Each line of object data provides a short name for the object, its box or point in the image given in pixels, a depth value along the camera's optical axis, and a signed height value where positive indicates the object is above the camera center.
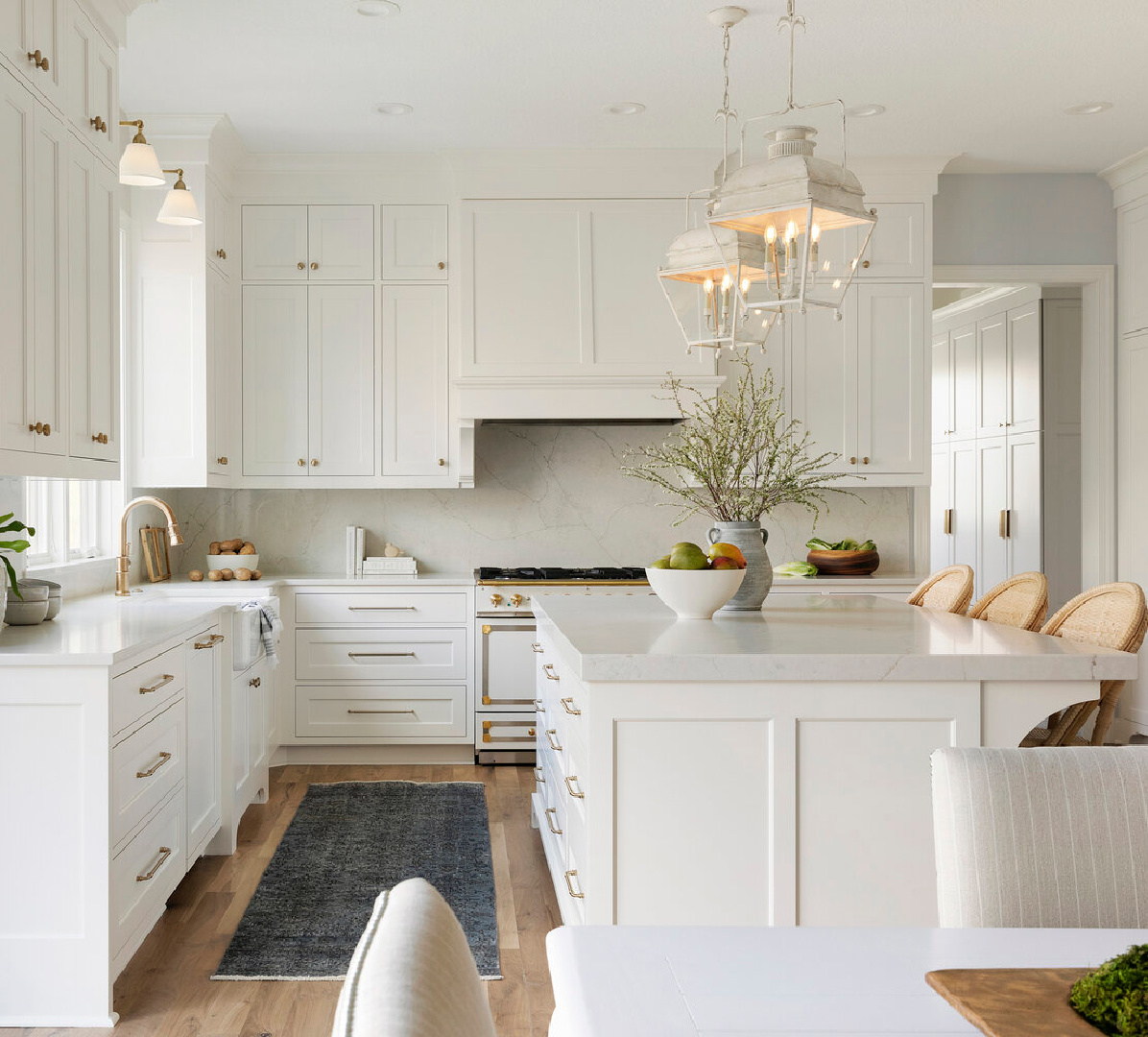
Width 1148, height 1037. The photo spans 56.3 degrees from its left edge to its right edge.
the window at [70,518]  3.79 -0.02
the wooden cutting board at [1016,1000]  0.78 -0.38
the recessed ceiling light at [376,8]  3.36 +1.60
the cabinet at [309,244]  4.93 +1.24
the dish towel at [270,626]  3.91 -0.42
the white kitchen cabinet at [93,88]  2.95 +1.23
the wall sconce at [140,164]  3.22 +1.05
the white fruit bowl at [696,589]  2.70 -0.19
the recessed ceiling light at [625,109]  4.25 +1.62
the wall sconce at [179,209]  3.58 +1.02
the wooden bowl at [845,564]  5.04 -0.24
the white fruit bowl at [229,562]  4.94 -0.22
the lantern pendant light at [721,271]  2.62 +0.63
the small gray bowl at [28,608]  2.82 -0.25
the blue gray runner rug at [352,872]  2.77 -1.13
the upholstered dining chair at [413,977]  0.57 -0.27
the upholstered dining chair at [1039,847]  1.23 -0.38
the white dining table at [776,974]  0.87 -0.41
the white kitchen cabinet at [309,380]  4.92 +0.61
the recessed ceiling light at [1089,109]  4.29 +1.63
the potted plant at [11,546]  2.56 -0.08
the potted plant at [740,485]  2.94 +0.08
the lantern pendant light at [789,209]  2.30 +0.67
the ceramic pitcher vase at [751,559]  3.03 -0.13
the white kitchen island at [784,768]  2.11 -0.51
